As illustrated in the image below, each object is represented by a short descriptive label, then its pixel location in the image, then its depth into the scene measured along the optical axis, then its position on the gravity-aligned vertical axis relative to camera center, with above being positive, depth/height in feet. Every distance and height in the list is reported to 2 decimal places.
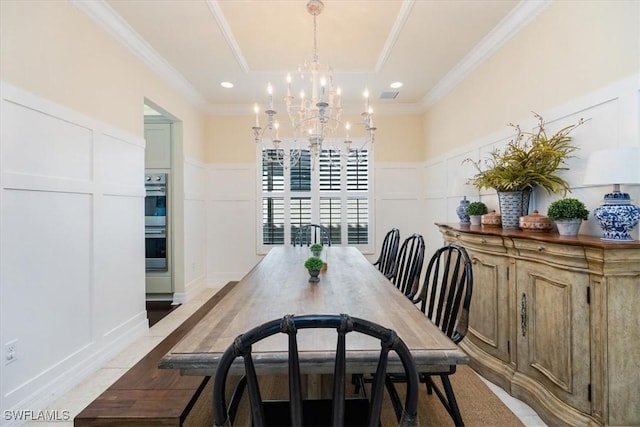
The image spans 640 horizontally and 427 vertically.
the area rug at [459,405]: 6.31 -4.05
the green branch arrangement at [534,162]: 7.35 +1.23
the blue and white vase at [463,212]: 10.96 +0.03
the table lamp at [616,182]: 5.24 +0.51
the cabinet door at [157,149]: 14.20 +2.85
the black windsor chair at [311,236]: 15.46 -1.14
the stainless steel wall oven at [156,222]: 14.11 -0.35
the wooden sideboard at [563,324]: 5.20 -2.09
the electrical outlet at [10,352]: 6.09 -2.61
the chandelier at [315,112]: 7.72 +2.66
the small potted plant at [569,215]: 6.33 -0.05
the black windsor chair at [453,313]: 5.10 -1.65
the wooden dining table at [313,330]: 3.43 -1.47
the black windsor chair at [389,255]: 10.27 -1.45
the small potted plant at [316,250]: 9.53 -1.07
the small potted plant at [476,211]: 10.19 +0.06
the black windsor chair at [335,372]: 2.52 -1.25
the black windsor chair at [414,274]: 7.07 -1.36
